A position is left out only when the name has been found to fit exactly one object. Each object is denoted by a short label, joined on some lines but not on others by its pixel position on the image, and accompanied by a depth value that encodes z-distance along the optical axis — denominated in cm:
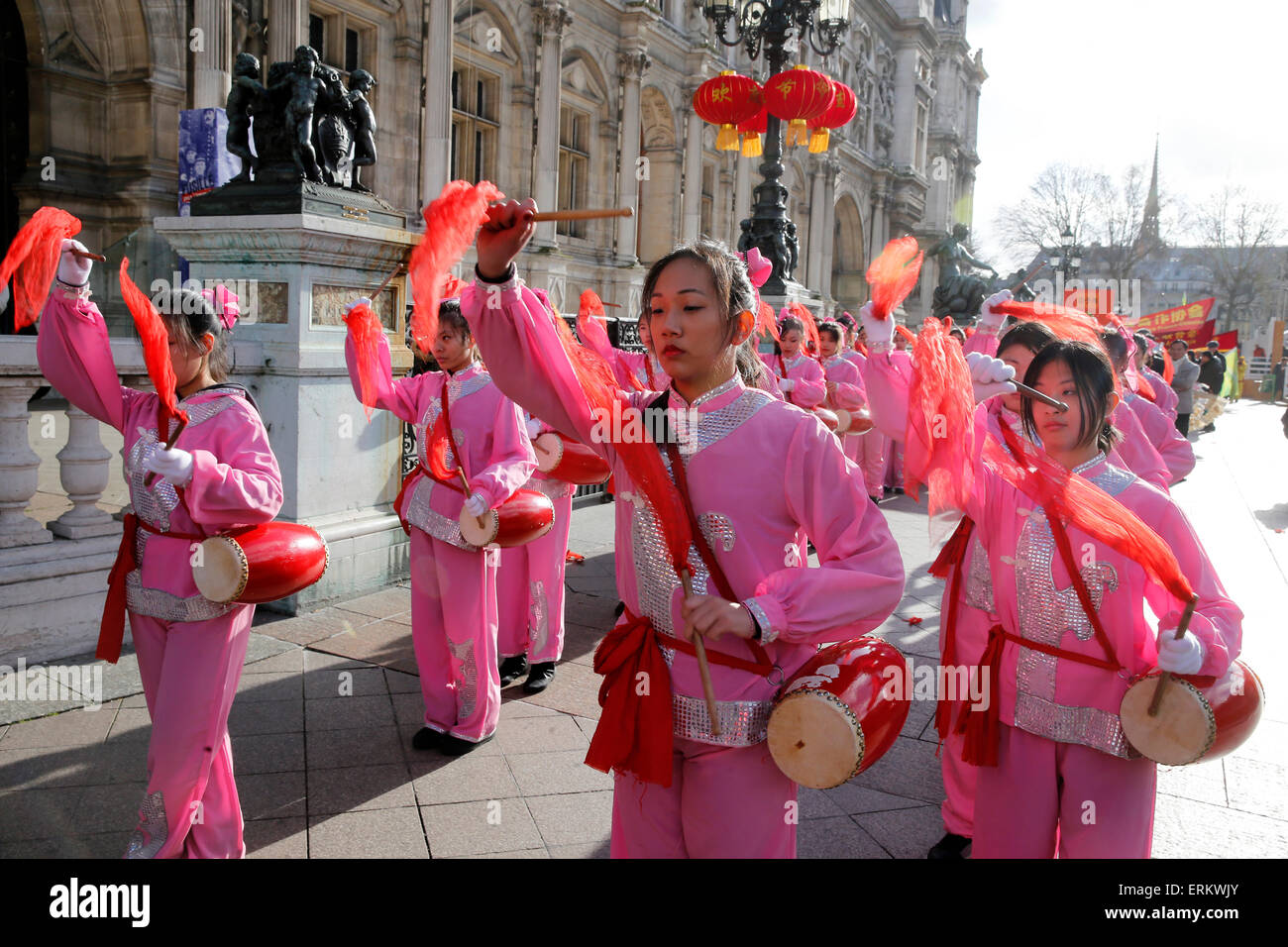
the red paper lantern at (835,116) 1102
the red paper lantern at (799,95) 1059
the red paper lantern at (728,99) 1106
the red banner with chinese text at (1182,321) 2914
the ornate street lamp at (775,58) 1165
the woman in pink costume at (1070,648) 259
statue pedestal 603
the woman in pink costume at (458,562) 441
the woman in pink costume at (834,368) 986
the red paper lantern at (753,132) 1160
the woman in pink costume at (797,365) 843
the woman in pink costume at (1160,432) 506
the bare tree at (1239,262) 4972
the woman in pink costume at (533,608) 537
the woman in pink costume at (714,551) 219
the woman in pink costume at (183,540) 304
